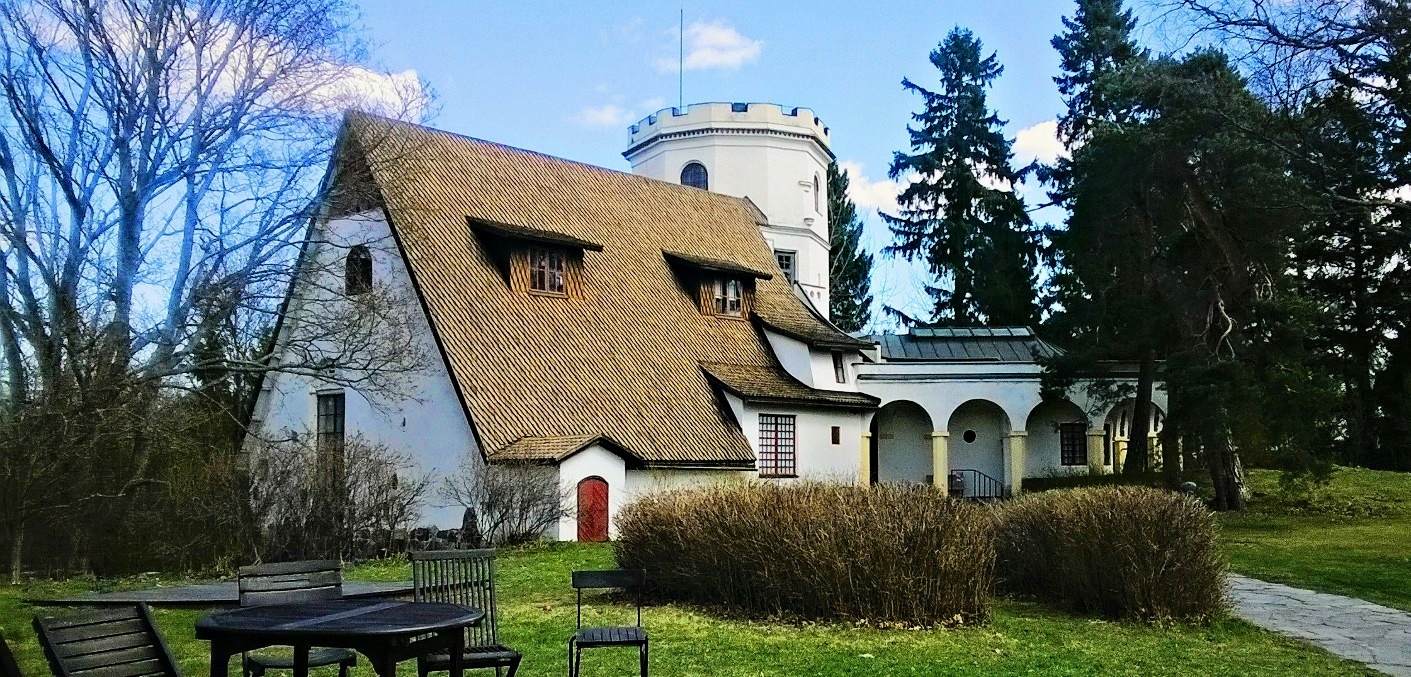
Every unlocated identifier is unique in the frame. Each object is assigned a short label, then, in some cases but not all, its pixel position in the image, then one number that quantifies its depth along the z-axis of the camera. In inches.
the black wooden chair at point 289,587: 295.1
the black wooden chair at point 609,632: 339.0
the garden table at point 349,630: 235.3
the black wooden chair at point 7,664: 161.3
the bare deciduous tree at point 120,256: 768.6
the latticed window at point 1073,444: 1508.4
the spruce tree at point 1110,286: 1219.9
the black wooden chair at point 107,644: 219.9
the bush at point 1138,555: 487.8
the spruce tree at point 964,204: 1969.7
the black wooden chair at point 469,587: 315.6
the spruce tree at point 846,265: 2372.0
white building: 967.6
